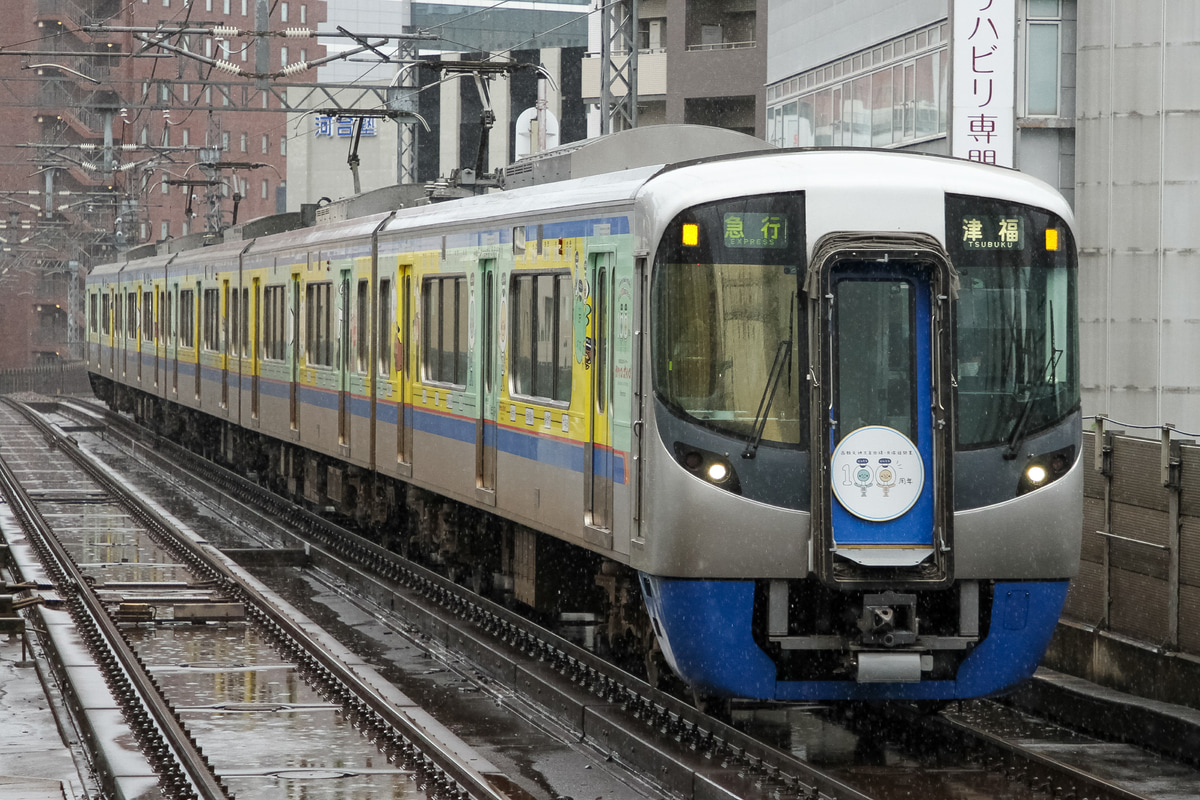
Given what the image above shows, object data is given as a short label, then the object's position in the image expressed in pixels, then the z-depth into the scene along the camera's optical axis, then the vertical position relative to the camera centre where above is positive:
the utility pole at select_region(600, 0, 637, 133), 45.09 +1.78
